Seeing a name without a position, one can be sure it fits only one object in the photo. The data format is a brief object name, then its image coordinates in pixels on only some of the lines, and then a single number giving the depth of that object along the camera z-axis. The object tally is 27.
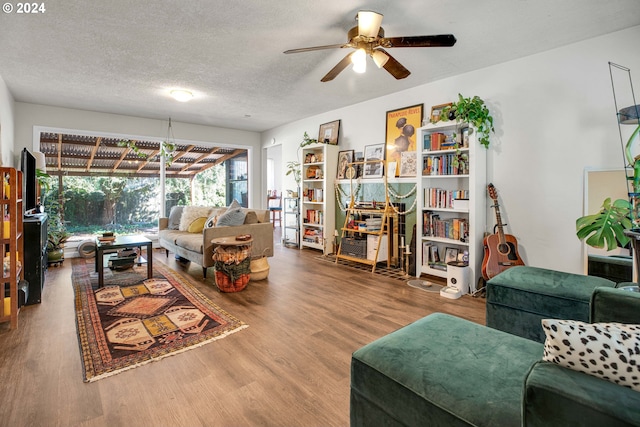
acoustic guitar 3.30
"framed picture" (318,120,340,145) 5.52
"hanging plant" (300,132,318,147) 5.68
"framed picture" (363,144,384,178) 4.80
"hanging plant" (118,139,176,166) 5.91
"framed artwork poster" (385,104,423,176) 4.36
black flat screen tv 3.33
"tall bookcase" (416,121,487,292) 3.50
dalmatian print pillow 0.79
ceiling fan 2.30
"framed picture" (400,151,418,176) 4.38
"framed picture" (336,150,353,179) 5.30
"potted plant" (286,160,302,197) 6.24
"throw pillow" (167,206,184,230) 5.44
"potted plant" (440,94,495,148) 3.42
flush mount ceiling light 4.27
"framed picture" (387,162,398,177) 4.59
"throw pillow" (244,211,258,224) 4.42
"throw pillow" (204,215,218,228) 4.37
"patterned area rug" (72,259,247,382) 2.12
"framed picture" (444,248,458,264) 3.86
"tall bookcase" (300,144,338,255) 5.45
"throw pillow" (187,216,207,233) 4.85
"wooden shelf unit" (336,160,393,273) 4.39
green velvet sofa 0.75
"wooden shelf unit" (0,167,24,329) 2.46
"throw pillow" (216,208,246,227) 4.14
